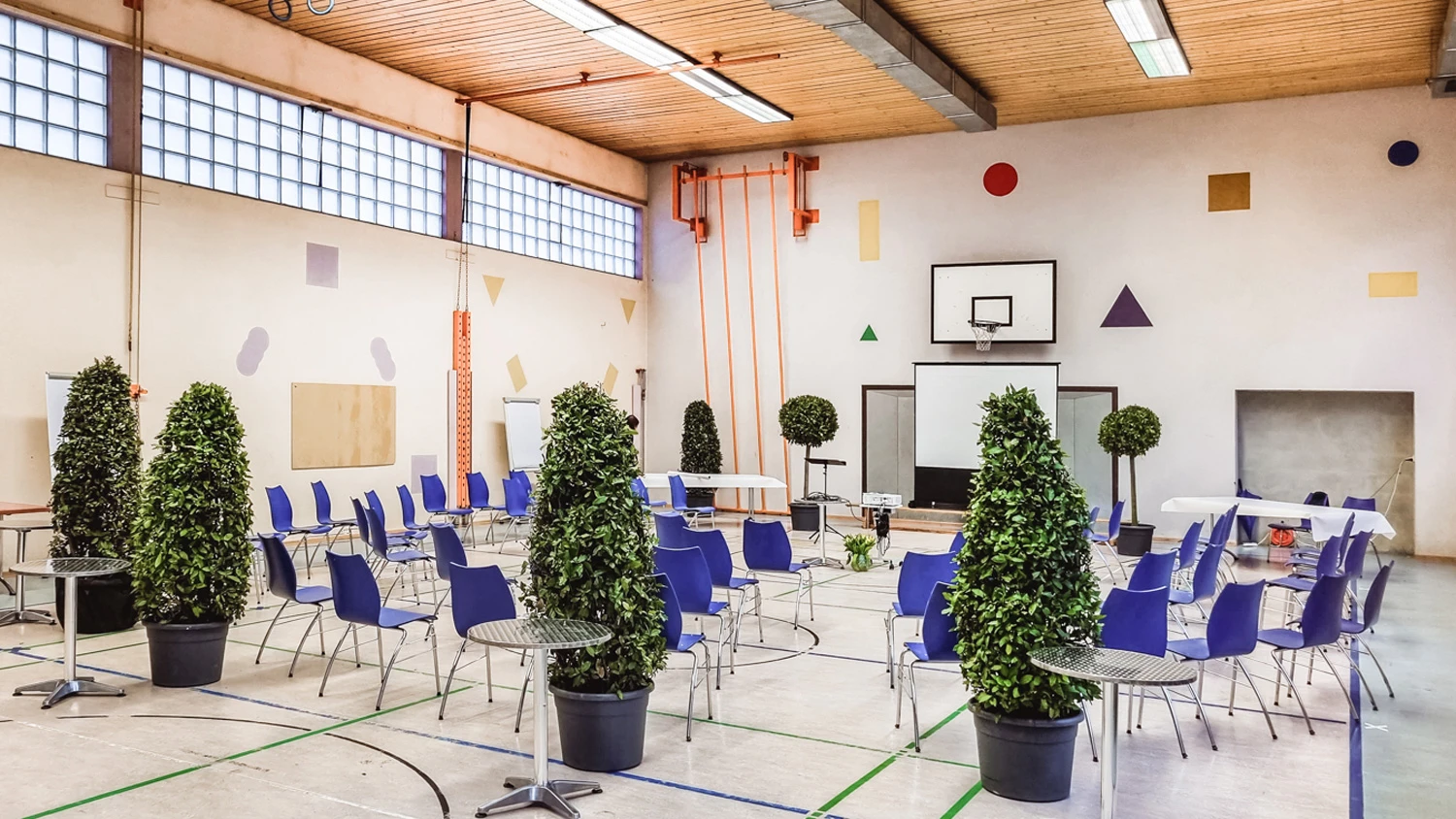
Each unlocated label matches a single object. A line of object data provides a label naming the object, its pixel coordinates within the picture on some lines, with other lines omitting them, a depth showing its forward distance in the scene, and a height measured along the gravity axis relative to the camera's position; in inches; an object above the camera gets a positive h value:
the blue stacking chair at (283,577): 243.0 -35.0
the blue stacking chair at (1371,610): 219.5 -38.1
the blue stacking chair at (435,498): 453.1 -31.6
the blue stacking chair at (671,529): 299.0 -29.4
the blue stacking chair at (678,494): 474.0 -30.8
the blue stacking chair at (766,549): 295.3 -34.5
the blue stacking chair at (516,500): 460.1 -32.6
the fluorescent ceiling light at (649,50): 377.7 +147.5
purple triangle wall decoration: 537.6 +55.6
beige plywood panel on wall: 446.6 -0.8
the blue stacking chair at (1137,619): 191.6 -34.9
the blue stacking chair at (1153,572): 238.2 -33.0
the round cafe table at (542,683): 152.8 -37.5
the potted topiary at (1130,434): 482.6 -4.2
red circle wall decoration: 567.2 +130.0
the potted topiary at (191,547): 222.1 -25.7
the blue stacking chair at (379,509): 342.8 -28.0
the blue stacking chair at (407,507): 398.1 -30.9
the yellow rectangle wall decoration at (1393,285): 485.4 +63.4
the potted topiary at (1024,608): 160.6 -27.8
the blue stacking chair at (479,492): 475.2 -30.3
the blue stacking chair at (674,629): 202.2 -38.7
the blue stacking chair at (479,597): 206.4 -33.5
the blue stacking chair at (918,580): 233.0 -34.0
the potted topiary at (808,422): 511.5 +1.1
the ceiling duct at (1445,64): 366.6 +135.6
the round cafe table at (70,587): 210.1 -31.8
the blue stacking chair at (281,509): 376.5 -30.2
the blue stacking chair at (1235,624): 195.6 -36.7
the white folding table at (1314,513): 341.4 -29.9
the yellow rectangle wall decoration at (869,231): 600.1 +108.4
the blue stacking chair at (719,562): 272.4 -35.1
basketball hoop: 565.3 +47.7
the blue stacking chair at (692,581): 236.1 -34.6
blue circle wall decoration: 484.1 +122.6
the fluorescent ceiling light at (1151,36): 370.8 +145.1
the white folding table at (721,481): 482.3 -25.9
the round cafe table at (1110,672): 134.8 -32.1
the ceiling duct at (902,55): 365.4 +142.9
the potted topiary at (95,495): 277.3 -18.4
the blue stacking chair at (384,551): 318.7 -38.4
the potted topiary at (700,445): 599.5 -11.8
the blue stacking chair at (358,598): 217.2 -35.4
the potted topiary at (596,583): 174.9 -26.1
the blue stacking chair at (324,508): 397.7 -31.4
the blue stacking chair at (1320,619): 202.5 -37.2
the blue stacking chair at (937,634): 194.5 -38.0
